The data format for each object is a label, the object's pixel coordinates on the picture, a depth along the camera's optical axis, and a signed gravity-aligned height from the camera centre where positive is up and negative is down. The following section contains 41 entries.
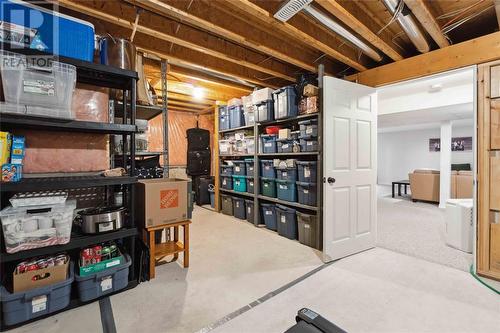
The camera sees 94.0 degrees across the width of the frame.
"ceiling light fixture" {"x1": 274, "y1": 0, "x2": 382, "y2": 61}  1.88 +1.33
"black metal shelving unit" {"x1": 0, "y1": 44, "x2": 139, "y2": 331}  1.67 -0.12
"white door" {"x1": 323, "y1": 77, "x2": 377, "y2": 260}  2.80 -0.05
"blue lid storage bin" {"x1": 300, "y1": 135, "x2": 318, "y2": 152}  3.30 +0.30
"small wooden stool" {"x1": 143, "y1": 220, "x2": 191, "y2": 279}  2.36 -0.94
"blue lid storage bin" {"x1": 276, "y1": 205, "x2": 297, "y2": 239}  3.55 -0.90
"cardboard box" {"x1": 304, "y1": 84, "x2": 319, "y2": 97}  3.10 +0.99
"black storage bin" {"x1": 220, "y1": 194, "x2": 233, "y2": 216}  4.94 -0.86
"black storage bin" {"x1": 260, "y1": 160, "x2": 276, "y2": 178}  3.97 -0.09
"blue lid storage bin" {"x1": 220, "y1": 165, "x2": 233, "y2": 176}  4.91 -0.13
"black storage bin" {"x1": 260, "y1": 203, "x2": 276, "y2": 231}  3.94 -0.88
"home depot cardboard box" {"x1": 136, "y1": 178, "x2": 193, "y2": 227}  2.35 -0.40
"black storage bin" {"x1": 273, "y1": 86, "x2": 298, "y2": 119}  3.49 +0.93
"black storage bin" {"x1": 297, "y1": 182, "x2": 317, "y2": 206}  3.28 -0.42
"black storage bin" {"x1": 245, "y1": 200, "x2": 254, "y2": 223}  4.42 -0.89
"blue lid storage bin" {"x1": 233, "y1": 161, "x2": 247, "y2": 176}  4.58 -0.08
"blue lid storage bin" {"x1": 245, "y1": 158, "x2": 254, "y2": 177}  4.41 -0.04
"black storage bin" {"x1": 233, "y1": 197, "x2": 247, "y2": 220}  4.61 -0.89
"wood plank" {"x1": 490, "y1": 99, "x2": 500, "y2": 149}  2.31 +0.39
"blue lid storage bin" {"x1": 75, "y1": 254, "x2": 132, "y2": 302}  1.91 -1.00
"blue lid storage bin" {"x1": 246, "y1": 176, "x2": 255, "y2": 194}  4.34 -0.39
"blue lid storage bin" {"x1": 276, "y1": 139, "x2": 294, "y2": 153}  3.69 +0.30
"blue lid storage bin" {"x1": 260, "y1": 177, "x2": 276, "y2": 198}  3.99 -0.40
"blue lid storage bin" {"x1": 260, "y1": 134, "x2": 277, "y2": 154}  3.96 +0.36
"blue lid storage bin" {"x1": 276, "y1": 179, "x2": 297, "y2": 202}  3.59 -0.42
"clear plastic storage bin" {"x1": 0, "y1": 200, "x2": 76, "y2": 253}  1.63 -0.45
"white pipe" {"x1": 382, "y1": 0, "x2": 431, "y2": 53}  1.93 +1.33
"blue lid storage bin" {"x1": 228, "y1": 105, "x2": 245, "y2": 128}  4.58 +0.96
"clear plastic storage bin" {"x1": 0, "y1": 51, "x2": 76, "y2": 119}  1.56 +0.56
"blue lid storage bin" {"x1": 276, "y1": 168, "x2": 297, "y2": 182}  3.58 -0.16
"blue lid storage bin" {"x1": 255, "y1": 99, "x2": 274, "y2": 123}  3.88 +0.90
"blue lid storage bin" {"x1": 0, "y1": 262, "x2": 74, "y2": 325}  1.63 -1.01
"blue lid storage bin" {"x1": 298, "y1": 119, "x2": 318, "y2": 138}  3.26 +0.52
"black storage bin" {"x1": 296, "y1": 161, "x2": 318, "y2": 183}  3.27 -0.09
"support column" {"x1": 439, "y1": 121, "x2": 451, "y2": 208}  5.72 -0.13
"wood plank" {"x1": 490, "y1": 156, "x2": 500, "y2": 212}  2.35 -0.19
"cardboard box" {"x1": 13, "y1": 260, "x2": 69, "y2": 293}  1.67 -0.85
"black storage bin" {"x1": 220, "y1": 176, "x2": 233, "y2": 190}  4.94 -0.40
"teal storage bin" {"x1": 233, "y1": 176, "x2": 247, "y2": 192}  4.58 -0.39
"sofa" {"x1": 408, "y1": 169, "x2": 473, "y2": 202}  5.83 -0.55
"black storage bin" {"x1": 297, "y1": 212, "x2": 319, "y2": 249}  3.21 -0.92
